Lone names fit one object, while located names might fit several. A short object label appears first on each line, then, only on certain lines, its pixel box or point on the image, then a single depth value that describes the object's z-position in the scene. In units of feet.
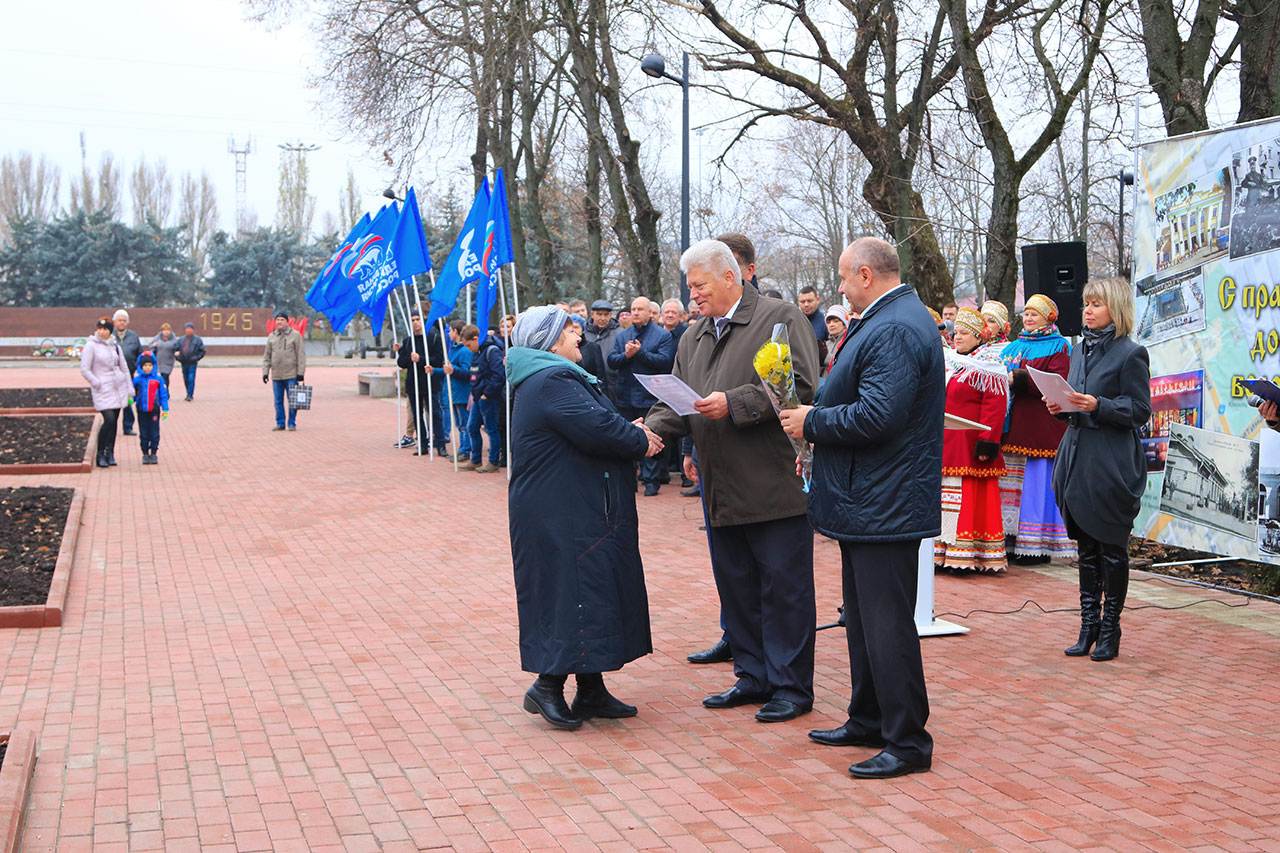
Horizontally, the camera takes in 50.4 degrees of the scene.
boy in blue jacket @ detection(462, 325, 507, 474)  54.54
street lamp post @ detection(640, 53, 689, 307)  62.69
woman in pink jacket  54.24
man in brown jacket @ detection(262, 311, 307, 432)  71.56
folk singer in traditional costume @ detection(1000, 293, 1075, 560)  33.06
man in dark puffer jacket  17.06
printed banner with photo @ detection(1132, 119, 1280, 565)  27.48
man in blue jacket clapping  46.09
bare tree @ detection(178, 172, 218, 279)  301.43
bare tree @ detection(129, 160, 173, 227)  295.69
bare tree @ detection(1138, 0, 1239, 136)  35.88
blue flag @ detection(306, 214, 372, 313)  62.13
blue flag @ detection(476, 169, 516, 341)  52.19
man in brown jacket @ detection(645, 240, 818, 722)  20.11
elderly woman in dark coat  19.27
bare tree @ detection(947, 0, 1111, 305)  47.73
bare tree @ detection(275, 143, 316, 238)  314.96
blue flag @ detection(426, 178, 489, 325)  53.31
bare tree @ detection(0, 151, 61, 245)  292.40
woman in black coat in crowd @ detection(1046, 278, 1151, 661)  23.02
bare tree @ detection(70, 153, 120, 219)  286.40
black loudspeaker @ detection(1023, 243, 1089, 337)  39.40
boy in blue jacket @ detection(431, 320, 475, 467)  58.34
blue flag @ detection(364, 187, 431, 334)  58.18
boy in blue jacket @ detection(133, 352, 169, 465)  56.70
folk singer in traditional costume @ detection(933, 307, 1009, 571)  31.55
